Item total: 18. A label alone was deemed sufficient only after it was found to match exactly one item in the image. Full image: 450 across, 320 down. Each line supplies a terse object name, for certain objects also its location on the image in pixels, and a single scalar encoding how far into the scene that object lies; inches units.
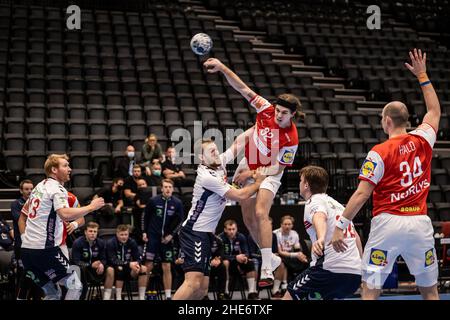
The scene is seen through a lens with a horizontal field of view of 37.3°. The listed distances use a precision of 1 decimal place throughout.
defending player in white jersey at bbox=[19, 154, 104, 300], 276.5
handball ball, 301.0
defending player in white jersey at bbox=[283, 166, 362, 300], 232.1
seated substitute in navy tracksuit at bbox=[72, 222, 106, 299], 430.0
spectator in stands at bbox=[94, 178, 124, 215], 490.6
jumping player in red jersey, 291.7
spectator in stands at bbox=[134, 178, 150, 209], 486.6
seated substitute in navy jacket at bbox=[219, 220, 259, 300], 461.7
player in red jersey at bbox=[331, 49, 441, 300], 219.3
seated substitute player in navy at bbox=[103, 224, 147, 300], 437.7
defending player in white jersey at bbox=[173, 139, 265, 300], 281.0
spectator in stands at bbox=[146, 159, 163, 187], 515.5
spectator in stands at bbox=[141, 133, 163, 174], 529.7
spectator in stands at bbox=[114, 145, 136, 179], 521.3
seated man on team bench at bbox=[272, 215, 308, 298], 465.7
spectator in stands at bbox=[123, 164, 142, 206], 499.2
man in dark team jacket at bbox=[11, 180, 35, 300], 370.3
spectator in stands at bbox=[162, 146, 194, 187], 522.0
